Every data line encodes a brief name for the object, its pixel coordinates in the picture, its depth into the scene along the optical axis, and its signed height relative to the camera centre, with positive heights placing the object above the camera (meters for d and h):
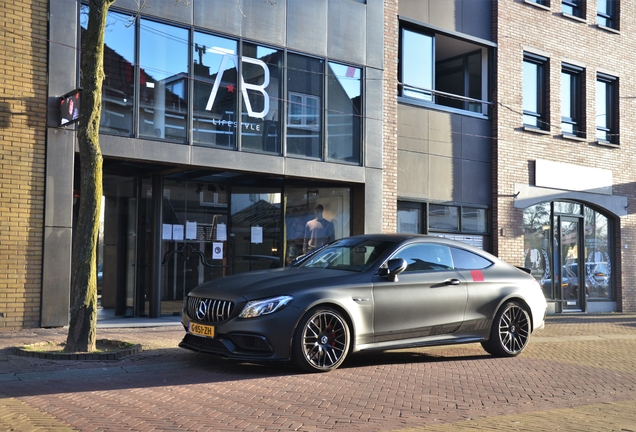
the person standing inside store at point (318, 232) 15.96 +0.37
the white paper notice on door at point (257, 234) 15.36 +0.30
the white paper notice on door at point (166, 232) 14.30 +0.31
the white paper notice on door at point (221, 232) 14.98 +0.33
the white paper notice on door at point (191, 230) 14.61 +0.36
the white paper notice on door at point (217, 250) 14.92 -0.02
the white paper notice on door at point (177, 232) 14.43 +0.31
